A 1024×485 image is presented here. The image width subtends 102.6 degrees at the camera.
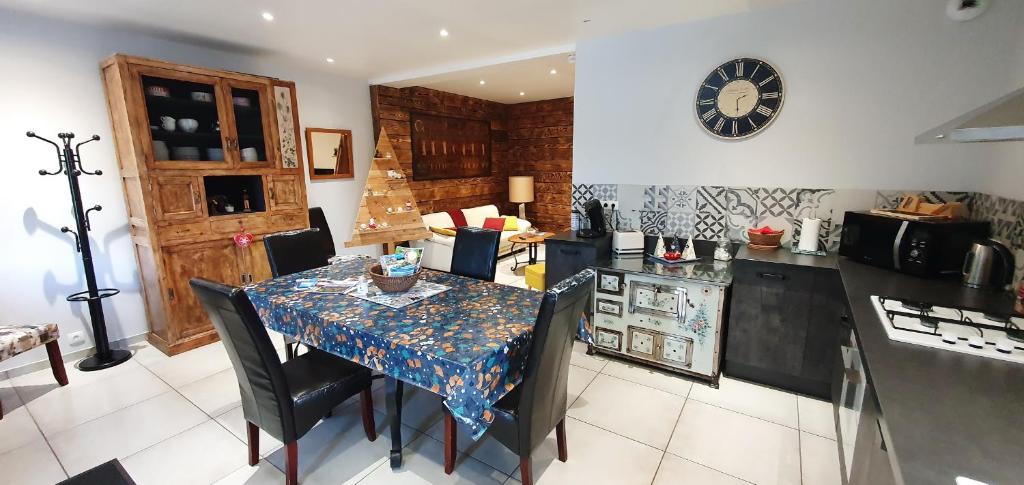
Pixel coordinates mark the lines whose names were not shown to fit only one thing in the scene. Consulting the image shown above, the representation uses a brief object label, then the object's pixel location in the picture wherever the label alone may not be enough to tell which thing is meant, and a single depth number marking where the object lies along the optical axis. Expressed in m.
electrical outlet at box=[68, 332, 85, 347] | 3.07
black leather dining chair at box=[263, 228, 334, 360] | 2.64
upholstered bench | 2.38
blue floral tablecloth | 1.46
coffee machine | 3.20
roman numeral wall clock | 2.70
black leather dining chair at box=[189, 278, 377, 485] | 1.55
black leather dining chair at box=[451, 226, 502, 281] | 2.60
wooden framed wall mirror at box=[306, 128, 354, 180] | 4.47
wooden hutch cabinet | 2.96
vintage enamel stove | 2.54
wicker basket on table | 2.07
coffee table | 5.21
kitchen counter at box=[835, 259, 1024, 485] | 0.83
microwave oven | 2.01
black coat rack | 2.77
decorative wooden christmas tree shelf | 4.92
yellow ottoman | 3.93
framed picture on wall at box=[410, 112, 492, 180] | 5.57
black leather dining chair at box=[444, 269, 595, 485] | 1.50
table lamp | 6.74
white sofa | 5.22
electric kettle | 1.82
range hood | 1.05
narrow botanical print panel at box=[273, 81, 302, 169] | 3.76
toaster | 3.09
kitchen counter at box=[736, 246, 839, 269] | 2.38
